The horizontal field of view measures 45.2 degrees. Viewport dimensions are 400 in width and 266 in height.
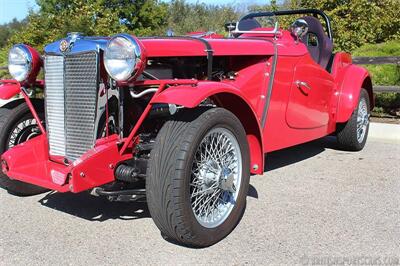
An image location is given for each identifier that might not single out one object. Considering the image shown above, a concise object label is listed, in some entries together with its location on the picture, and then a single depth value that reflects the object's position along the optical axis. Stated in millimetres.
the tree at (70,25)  13258
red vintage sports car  3096
